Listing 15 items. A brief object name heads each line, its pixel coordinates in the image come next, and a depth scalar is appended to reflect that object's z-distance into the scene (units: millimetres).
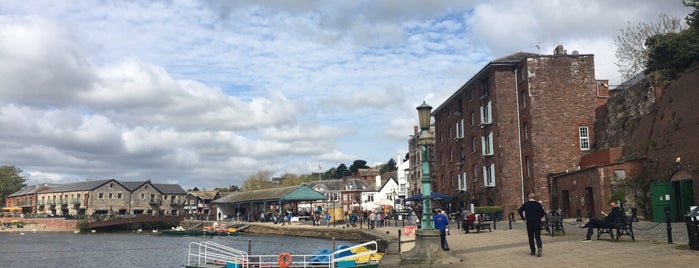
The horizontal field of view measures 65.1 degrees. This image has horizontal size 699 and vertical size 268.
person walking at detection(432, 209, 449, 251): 18578
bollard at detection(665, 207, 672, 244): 14756
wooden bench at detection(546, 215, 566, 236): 21047
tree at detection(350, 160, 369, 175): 150750
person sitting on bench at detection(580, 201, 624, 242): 17500
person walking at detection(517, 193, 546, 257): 14031
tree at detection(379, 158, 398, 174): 151425
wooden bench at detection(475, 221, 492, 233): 26797
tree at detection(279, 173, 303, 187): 134450
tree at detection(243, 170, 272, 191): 123850
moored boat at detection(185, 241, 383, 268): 17891
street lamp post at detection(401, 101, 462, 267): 14641
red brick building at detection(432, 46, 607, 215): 41188
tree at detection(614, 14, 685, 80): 43219
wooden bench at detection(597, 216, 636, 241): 17266
